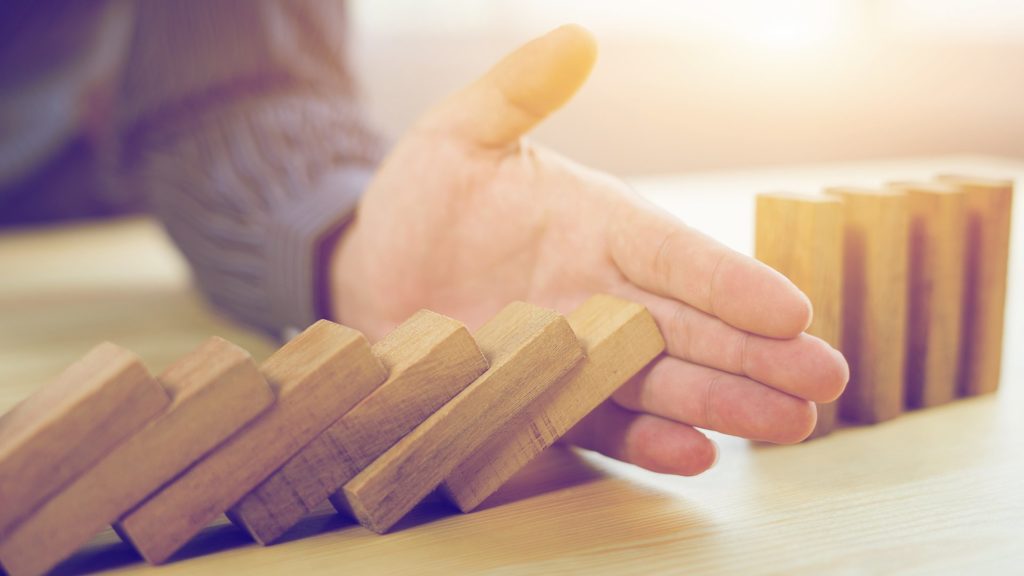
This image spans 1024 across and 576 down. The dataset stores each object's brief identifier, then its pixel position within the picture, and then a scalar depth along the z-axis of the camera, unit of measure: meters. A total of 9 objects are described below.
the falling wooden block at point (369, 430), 0.56
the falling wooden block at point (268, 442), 0.54
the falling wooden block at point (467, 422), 0.56
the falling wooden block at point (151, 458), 0.52
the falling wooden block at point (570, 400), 0.60
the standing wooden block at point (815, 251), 0.71
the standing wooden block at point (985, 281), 0.80
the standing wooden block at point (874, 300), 0.75
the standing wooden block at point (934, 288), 0.79
